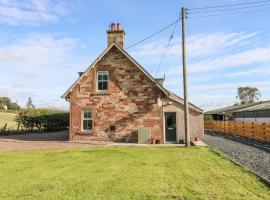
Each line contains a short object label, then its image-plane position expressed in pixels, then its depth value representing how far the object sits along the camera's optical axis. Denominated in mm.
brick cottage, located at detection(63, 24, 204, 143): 15611
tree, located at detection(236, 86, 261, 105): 72755
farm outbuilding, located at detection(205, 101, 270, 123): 25875
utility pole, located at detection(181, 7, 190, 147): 13090
